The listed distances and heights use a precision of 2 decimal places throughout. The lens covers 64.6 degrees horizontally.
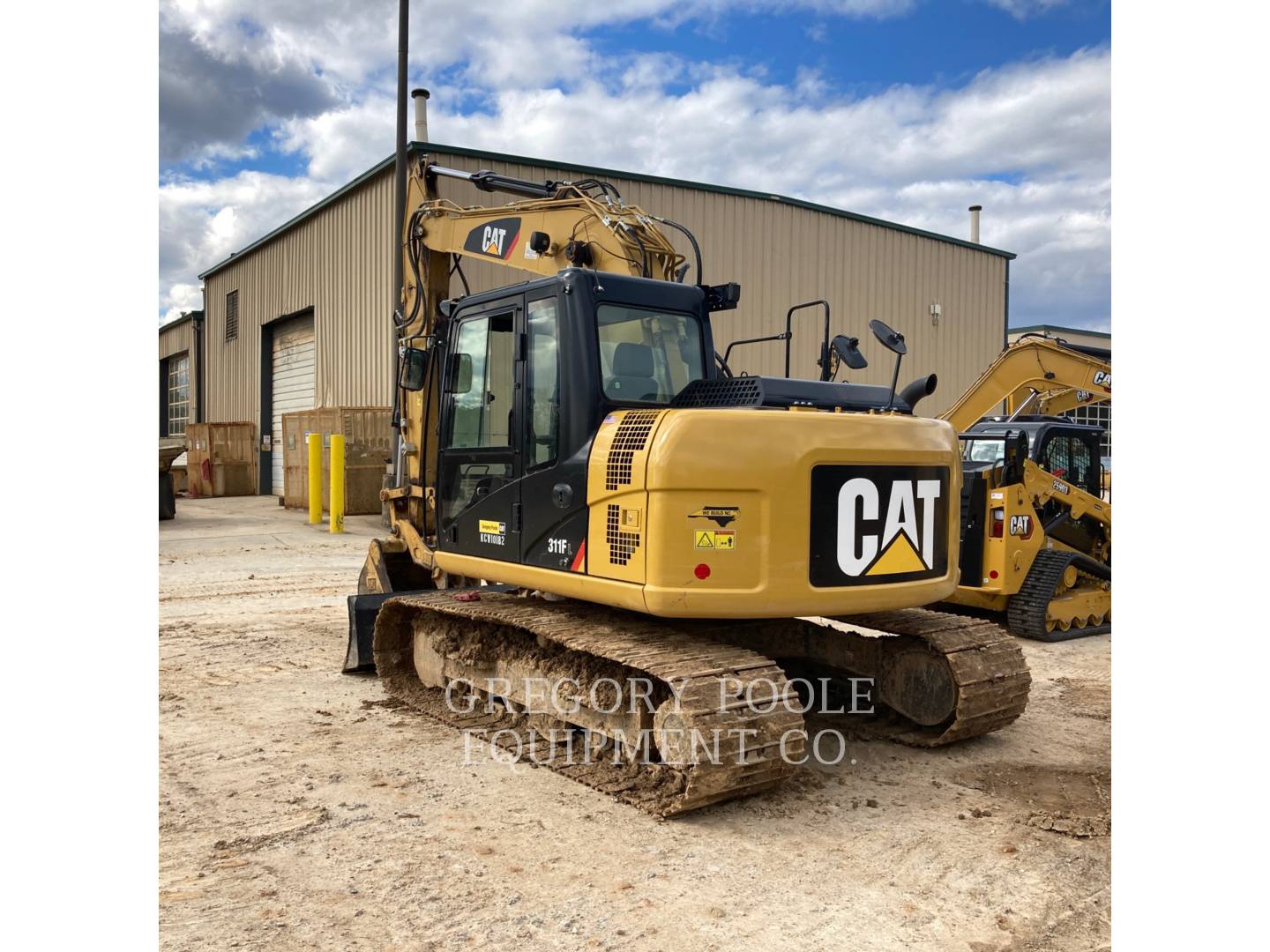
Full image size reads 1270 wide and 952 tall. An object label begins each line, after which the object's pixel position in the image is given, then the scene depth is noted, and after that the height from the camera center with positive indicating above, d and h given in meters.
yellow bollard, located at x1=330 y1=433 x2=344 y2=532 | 17.19 -0.50
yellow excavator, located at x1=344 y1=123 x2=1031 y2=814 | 4.78 -0.42
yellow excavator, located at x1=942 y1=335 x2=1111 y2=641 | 9.19 -0.61
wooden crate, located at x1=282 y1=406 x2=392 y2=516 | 19.44 +0.14
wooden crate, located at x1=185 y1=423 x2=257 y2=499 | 26.44 -0.15
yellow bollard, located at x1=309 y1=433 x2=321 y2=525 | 18.72 -0.46
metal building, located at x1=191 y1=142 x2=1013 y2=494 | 20.34 +4.05
